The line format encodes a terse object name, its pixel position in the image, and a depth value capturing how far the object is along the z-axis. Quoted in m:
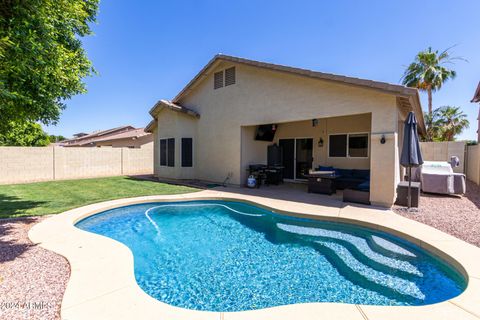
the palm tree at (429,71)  21.73
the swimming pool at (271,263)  3.65
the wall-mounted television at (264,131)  12.81
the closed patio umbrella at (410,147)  7.46
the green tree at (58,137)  57.66
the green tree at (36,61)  3.71
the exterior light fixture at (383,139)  7.62
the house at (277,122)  7.80
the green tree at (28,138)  16.70
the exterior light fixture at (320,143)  13.09
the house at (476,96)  16.85
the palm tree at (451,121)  24.58
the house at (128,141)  24.84
